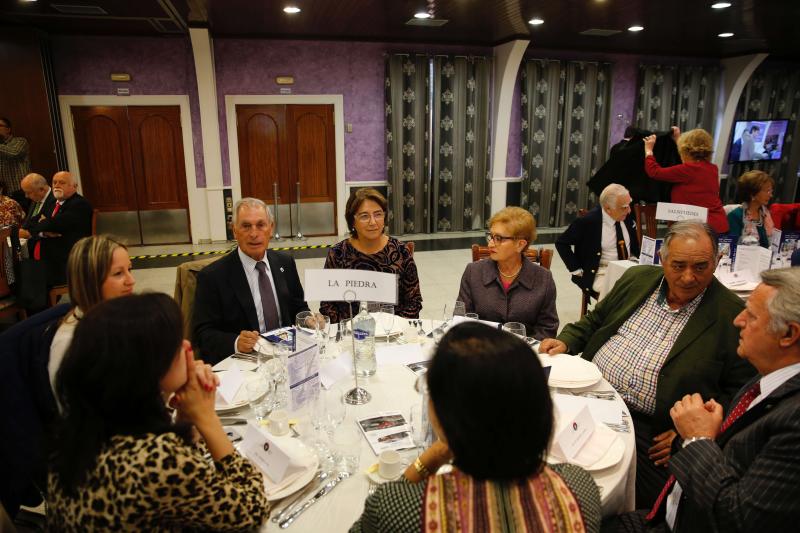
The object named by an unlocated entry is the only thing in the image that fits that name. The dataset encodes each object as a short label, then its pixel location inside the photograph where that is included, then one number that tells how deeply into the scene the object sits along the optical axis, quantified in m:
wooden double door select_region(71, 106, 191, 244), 7.48
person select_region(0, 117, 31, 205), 6.30
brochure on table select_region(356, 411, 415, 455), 1.58
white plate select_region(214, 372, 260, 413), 1.74
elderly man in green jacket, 2.03
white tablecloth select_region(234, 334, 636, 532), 1.30
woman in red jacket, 4.62
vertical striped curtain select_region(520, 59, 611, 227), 8.65
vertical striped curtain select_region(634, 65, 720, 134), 9.07
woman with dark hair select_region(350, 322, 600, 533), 0.93
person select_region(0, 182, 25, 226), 4.96
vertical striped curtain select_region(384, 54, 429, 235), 8.09
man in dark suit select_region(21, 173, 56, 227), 5.04
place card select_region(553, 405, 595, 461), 1.51
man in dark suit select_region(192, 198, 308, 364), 2.51
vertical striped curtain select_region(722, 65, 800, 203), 9.70
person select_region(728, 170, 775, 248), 4.18
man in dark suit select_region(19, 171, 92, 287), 4.82
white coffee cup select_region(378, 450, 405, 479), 1.42
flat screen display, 9.63
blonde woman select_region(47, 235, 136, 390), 1.91
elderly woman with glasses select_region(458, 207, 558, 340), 2.73
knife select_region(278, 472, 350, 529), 1.28
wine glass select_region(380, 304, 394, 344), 2.48
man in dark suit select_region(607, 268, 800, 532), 1.24
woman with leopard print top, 1.07
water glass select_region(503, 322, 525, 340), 2.10
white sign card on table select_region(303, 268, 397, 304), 2.07
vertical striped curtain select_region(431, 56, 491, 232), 8.28
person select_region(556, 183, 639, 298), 4.14
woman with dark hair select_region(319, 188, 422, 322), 3.05
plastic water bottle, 2.03
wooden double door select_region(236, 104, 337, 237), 7.89
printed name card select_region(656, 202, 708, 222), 3.78
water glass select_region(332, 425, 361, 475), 1.47
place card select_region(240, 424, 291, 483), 1.36
